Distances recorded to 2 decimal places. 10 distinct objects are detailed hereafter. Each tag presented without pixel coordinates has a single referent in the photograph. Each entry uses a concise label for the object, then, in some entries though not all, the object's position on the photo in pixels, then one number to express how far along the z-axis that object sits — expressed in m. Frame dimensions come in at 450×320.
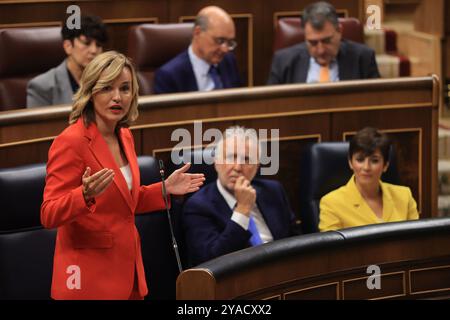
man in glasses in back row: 16.94
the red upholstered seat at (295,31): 17.61
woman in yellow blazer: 16.29
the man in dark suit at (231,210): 15.97
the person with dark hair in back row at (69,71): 16.59
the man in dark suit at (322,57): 17.07
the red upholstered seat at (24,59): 16.99
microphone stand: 15.31
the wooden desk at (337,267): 15.13
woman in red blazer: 15.25
